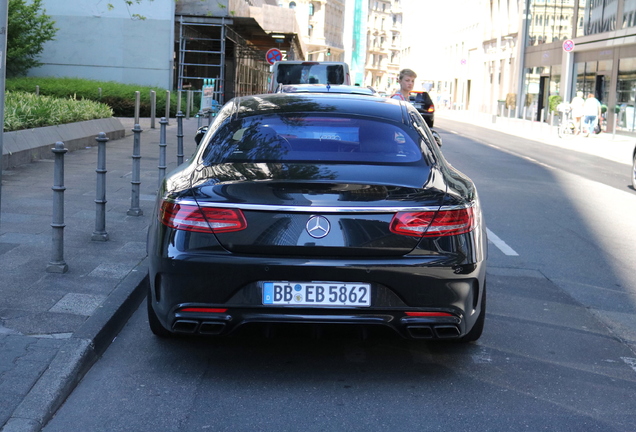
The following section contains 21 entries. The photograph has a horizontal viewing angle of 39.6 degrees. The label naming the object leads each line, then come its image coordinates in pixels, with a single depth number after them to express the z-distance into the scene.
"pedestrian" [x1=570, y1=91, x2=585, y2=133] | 33.28
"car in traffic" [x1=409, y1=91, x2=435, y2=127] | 34.03
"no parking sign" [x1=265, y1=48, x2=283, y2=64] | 36.78
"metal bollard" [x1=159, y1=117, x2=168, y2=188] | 9.76
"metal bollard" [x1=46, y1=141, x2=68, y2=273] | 6.13
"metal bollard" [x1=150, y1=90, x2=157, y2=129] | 22.78
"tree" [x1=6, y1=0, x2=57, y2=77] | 27.34
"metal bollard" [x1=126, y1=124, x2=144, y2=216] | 8.84
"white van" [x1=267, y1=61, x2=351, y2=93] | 22.47
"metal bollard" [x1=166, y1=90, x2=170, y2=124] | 23.30
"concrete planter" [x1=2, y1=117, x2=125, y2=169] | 12.69
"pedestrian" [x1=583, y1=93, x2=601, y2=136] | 33.66
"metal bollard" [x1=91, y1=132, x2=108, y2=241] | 7.34
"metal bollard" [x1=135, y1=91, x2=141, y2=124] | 21.23
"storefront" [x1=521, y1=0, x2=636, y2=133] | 37.19
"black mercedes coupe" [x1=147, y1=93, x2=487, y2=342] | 4.20
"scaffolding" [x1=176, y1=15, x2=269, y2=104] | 32.88
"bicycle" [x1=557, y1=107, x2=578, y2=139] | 34.97
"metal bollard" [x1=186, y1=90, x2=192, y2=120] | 27.99
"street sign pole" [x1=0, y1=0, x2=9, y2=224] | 6.83
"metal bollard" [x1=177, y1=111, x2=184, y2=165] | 11.35
